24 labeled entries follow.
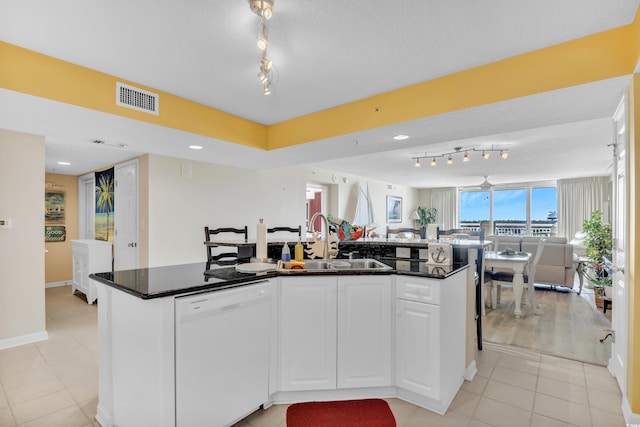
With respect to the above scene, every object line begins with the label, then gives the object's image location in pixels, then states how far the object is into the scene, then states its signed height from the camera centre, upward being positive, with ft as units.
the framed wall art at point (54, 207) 19.17 +0.37
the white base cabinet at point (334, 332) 6.85 -2.56
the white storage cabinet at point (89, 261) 15.21 -2.33
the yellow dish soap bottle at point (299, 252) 8.12 -0.99
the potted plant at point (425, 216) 32.83 -0.42
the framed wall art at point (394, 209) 28.29 +0.28
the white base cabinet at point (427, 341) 6.54 -2.69
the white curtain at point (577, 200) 25.35 +0.88
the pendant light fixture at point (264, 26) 4.86 +3.01
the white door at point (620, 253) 6.68 -0.93
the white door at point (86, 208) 19.58 +0.32
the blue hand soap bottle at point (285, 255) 7.74 -1.03
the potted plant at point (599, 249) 13.14 -1.63
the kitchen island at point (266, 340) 5.22 -2.45
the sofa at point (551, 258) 16.89 -2.45
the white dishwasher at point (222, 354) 5.29 -2.52
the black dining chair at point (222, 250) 8.94 -1.23
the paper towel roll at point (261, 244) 8.13 -0.79
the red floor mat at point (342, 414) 6.03 -3.96
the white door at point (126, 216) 14.14 -0.14
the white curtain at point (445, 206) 33.50 +0.62
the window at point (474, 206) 32.32 +0.57
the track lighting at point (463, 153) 15.94 +3.07
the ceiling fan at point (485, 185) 24.94 +2.06
